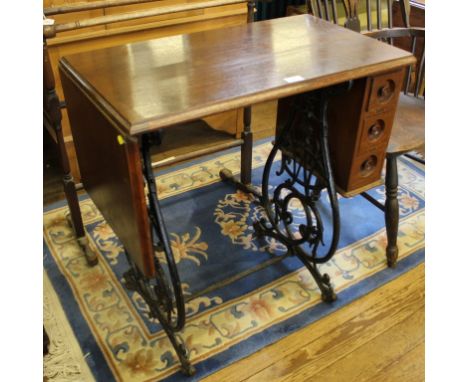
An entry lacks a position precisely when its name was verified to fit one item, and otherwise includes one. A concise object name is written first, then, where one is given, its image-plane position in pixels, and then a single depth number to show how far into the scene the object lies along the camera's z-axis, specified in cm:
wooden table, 103
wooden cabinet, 184
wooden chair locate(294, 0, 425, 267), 157
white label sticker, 110
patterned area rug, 143
